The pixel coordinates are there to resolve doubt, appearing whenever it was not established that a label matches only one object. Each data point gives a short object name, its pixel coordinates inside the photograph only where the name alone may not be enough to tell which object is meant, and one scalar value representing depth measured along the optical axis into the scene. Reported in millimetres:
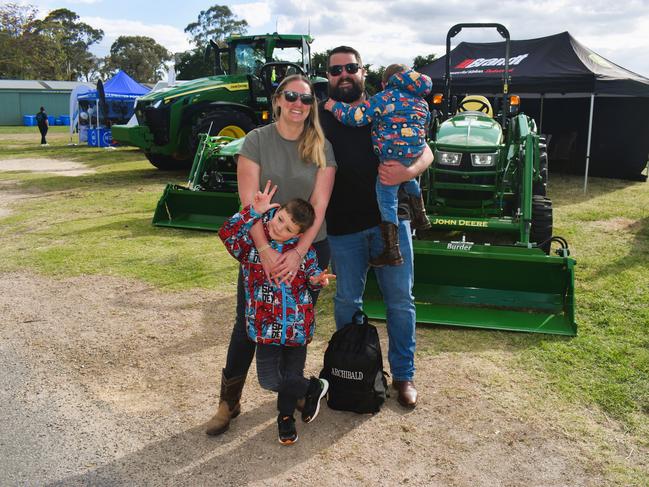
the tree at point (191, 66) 42053
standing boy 2898
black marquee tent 11664
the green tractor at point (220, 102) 11664
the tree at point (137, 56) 66125
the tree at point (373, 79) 23281
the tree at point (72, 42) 58150
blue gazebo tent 21562
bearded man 3250
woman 2932
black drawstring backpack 3350
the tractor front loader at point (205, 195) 8055
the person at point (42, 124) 22295
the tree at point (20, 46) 51344
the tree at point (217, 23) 64750
